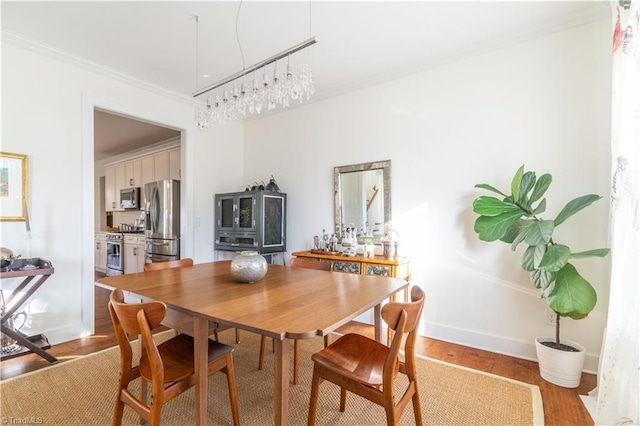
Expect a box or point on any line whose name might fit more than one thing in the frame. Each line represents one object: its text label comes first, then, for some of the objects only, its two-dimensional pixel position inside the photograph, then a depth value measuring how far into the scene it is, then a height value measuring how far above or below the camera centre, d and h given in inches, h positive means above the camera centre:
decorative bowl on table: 69.1 -14.0
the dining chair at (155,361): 46.4 -29.3
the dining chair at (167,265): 86.1 -17.5
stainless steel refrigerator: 165.0 -7.6
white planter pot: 80.0 -43.3
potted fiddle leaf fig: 75.3 -11.7
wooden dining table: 42.1 -17.0
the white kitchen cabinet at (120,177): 248.1 +27.6
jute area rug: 67.2 -48.2
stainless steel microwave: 233.5 +8.6
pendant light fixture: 76.9 +32.8
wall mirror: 127.1 +5.5
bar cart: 88.6 -29.0
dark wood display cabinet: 147.7 -6.3
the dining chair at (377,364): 45.7 -28.9
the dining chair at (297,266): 82.3 -18.9
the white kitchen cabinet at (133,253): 204.5 -31.7
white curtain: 55.0 -8.3
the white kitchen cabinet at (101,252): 245.4 -36.8
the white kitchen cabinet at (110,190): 261.1 +17.1
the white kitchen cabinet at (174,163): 199.2 +31.1
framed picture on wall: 99.2 +7.5
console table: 108.0 -21.6
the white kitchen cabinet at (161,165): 206.7 +31.1
